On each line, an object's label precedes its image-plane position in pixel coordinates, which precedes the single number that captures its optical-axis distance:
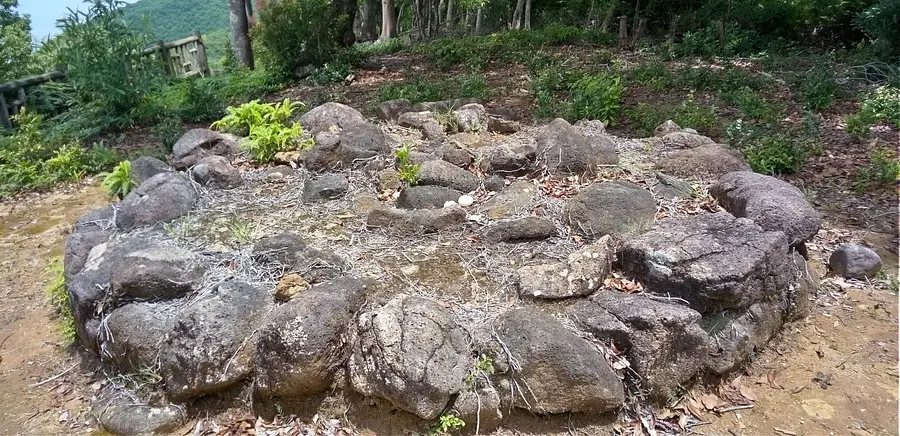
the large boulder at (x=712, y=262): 2.66
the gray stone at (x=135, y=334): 2.68
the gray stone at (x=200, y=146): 4.52
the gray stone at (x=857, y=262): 3.39
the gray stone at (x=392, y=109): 5.73
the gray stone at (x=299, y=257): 2.93
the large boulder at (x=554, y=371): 2.38
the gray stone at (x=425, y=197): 3.60
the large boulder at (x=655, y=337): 2.48
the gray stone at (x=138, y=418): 2.55
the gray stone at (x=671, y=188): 3.70
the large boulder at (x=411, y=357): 2.29
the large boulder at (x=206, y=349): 2.52
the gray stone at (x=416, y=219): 3.35
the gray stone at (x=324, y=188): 3.85
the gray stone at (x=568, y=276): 2.77
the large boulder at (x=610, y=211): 3.24
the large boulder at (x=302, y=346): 2.40
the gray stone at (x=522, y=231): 3.23
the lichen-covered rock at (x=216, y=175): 4.08
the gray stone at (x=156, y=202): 3.53
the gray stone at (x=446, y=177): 3.81
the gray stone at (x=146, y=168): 4.29
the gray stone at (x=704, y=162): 3.99
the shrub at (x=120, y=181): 4.09
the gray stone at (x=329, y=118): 4.97
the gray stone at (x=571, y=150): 4.02
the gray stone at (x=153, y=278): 2.83
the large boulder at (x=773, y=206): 3.16
